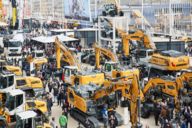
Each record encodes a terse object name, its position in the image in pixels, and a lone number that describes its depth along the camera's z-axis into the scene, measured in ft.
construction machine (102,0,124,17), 139.54
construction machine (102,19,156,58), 108.27
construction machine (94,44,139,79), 78.89
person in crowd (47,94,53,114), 65.00
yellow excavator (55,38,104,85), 71.82
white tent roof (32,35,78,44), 146.16
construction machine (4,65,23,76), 86.28
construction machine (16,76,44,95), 72.02
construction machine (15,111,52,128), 46.52
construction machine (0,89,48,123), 54.19
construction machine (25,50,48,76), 99.66
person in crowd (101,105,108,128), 56.18
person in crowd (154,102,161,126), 58.90
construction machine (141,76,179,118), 63.52
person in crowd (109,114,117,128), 55.67
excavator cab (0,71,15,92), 63.82
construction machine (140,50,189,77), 82.94
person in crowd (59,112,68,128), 54.70
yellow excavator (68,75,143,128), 51.44
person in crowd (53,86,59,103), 74.46
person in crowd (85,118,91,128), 56.56
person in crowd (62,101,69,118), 65.44
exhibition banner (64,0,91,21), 204.85
